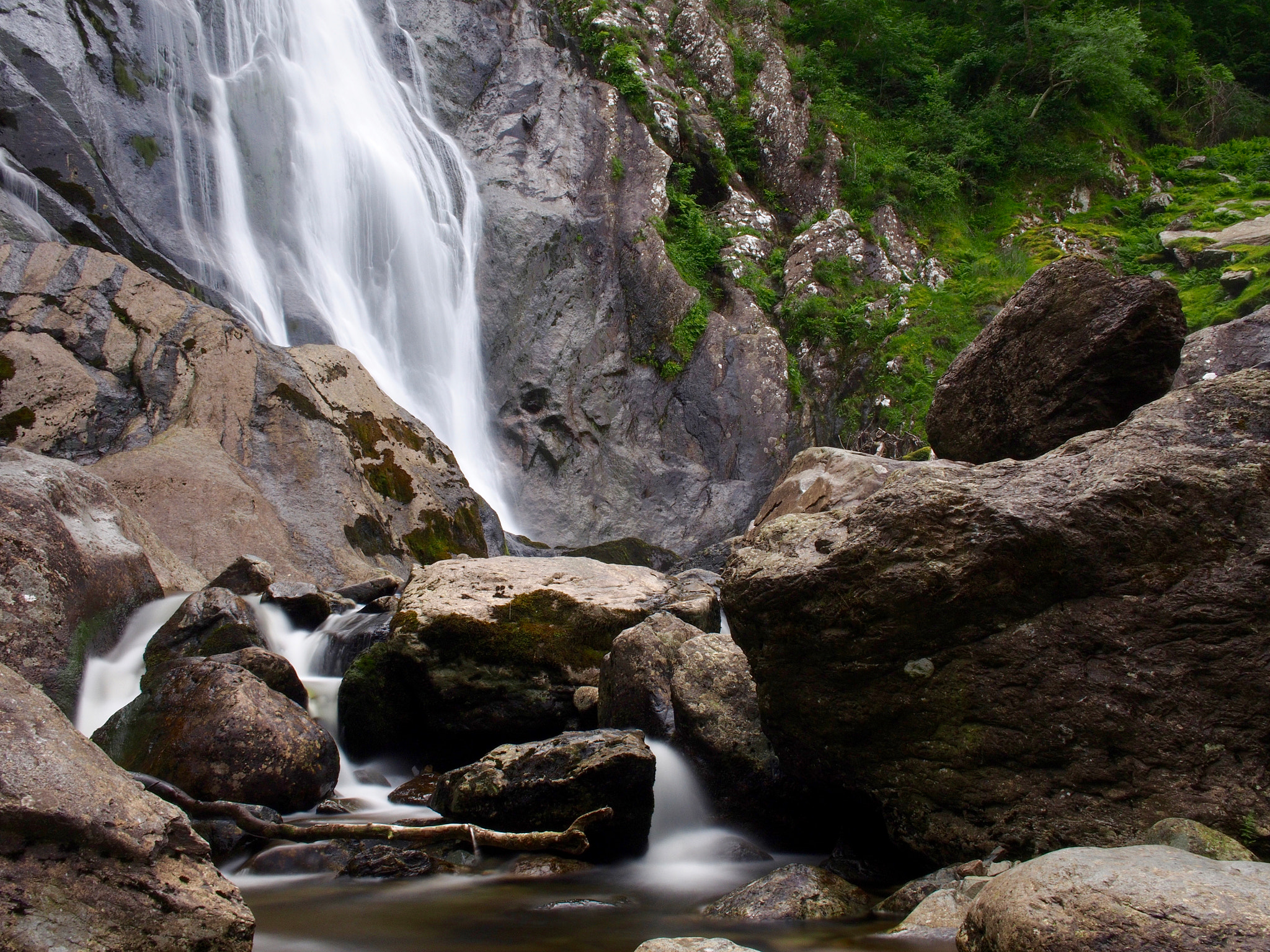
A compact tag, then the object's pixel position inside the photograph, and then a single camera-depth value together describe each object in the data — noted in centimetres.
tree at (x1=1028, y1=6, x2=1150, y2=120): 2155
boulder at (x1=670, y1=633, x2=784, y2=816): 486
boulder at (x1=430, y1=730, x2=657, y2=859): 452
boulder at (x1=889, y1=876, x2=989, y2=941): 306
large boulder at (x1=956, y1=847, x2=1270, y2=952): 212
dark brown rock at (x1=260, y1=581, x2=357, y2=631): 801
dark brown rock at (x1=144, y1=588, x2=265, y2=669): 670
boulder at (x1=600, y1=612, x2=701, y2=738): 541
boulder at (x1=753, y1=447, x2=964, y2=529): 718
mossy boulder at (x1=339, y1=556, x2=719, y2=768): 625
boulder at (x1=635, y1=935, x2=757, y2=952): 263
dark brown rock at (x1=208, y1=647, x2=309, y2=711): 611
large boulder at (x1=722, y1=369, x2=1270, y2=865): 324
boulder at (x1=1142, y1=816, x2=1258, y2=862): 292
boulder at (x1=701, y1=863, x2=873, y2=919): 365
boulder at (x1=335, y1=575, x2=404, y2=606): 923
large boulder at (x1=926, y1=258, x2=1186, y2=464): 517
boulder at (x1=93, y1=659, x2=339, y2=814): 498
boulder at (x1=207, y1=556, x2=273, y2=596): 842
